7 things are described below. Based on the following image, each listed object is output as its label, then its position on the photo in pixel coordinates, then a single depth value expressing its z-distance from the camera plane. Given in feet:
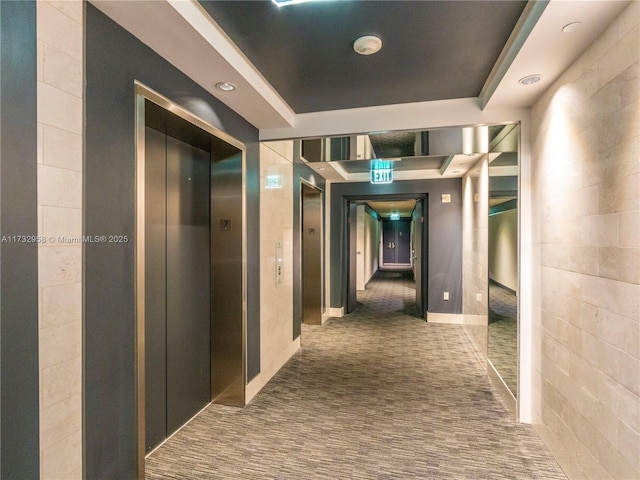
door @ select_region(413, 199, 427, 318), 21.09
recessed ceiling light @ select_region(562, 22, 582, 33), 5.54
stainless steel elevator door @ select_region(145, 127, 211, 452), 8.03
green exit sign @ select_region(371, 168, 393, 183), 19.16
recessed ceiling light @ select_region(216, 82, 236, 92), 8.05
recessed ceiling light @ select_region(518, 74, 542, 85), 7.39
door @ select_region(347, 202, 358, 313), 22.35
